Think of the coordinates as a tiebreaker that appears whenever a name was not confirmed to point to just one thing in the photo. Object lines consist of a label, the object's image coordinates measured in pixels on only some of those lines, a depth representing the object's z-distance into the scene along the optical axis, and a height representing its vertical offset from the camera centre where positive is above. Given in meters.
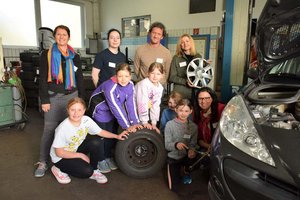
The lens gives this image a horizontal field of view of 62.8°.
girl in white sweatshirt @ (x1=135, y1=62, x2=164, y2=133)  2.40 -0.37
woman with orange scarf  2.37 -0.24
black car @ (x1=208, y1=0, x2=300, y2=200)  1.08 -0.34
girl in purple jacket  2.28 -0.43
